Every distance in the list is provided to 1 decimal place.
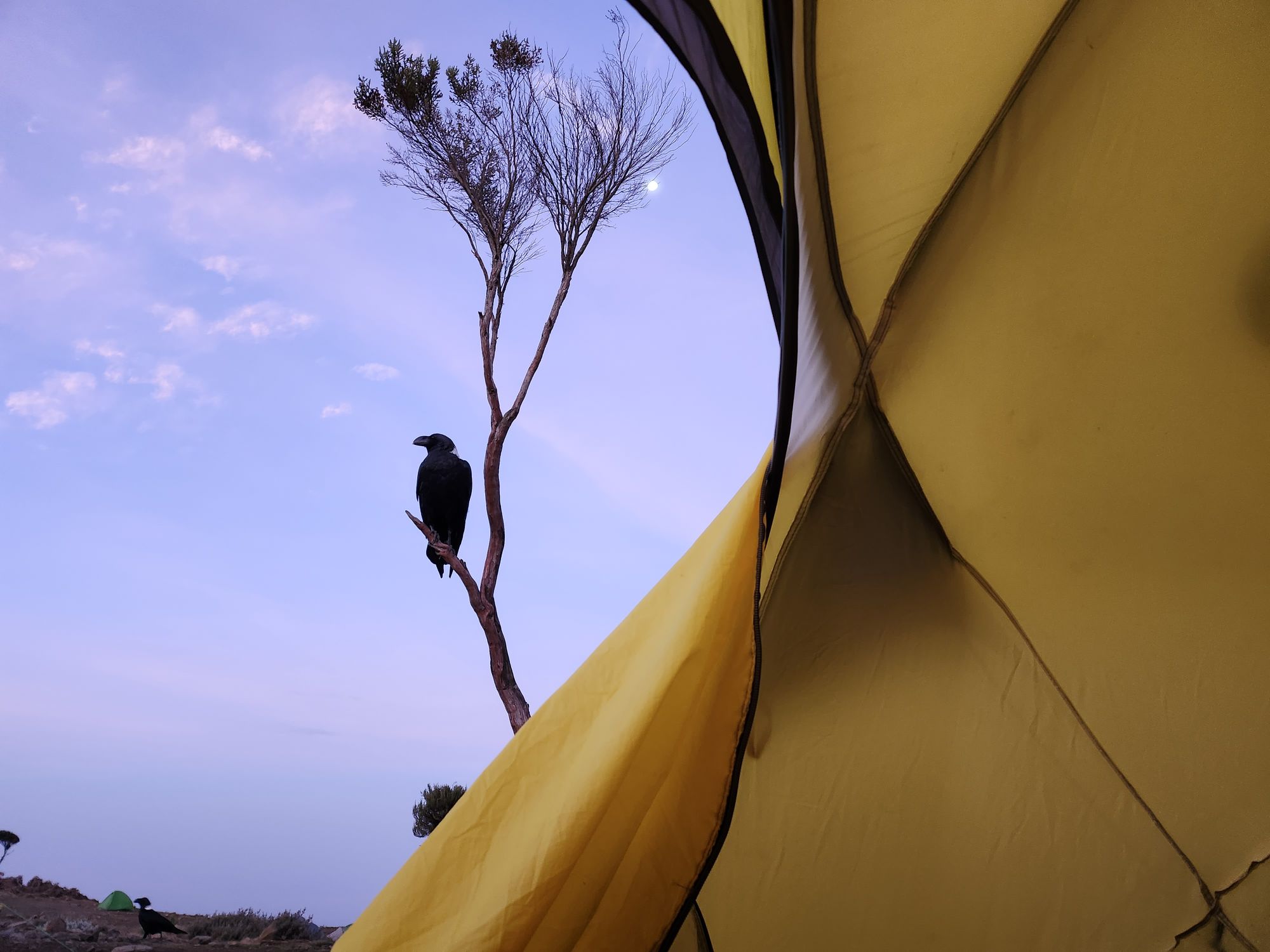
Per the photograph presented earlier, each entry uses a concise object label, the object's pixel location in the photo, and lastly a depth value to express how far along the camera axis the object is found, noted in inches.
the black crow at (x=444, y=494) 249.4
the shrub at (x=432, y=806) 221.3
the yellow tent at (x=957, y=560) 51.6
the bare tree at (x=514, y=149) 240.4
